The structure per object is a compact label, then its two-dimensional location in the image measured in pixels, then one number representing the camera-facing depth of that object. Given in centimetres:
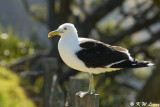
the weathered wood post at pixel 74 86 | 1215
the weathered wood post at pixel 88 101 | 999
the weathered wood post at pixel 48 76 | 1647
